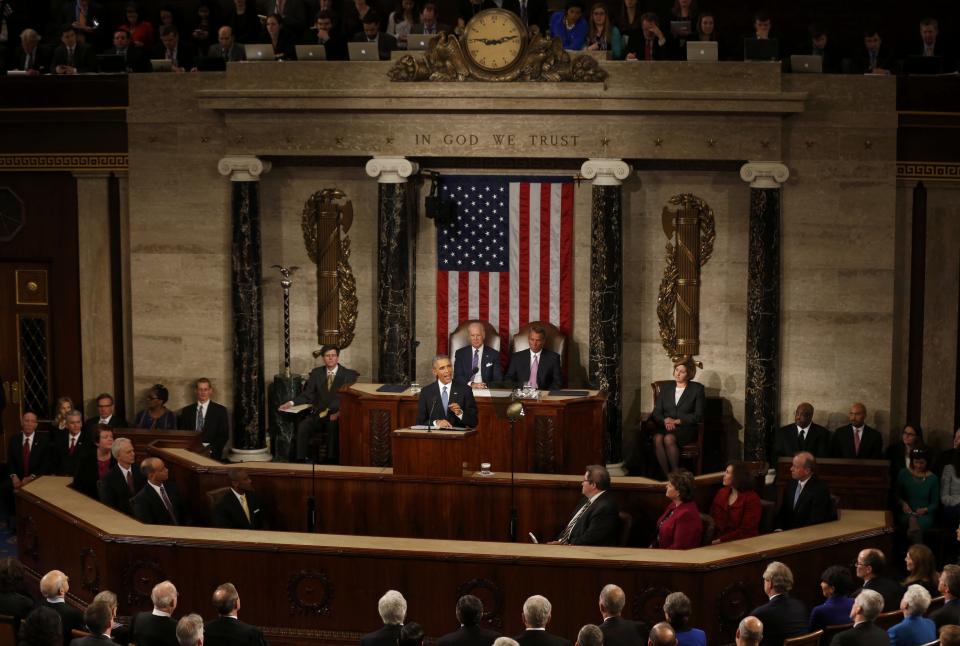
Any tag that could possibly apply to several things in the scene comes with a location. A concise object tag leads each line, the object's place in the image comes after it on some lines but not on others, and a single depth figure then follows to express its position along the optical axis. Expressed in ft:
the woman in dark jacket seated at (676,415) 50.67
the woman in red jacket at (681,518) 37.68
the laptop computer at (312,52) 53.47
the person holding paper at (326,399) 52.49
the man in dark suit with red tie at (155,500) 40.73
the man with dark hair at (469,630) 30.76
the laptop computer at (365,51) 53.26
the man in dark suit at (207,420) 53.67
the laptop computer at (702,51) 51.44
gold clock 51.46
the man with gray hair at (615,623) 30.91
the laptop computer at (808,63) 51.78
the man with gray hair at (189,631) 29.17
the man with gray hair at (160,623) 32.14
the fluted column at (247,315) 54.80
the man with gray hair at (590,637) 28.53
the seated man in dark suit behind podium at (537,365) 52.42
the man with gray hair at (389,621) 30.73
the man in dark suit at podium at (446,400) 45.83
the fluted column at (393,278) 54.03
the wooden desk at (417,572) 35.60
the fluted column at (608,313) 53.11
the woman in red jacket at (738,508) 39.83
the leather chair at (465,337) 54.90
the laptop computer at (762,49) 51.24
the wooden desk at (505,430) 47.96
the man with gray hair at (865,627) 30.04
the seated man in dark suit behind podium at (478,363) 52.80
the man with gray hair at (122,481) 42.52
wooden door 58.13
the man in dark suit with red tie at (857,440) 50.47
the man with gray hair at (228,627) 31.45
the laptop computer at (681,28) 52.65
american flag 55.21
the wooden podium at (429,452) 41.39
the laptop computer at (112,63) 55.77
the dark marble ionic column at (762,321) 52.44
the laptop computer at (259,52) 53.93
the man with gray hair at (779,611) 32.22
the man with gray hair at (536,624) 30.35
